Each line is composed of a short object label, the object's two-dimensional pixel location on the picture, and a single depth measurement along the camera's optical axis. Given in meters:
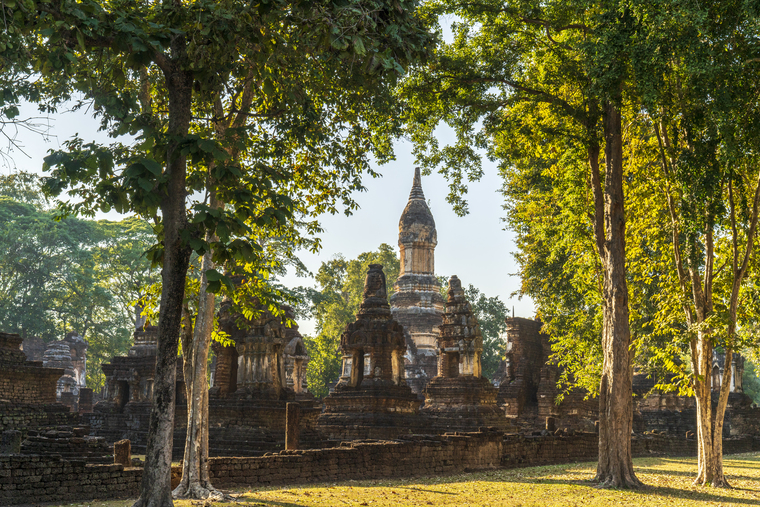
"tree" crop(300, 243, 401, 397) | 37.09
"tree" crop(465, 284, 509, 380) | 42.22
